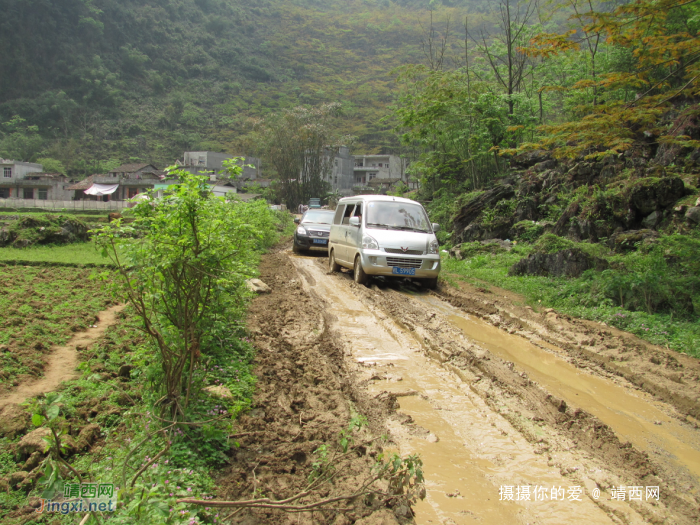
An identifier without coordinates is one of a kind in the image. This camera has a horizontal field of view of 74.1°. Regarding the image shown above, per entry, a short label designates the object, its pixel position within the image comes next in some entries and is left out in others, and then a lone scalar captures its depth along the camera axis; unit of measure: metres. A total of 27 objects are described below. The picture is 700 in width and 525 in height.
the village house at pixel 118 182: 51.19
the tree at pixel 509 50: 18.09
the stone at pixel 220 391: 3.95
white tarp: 50.17
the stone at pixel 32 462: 3.42
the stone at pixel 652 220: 10.23
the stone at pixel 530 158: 16.52
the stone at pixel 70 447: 3.53
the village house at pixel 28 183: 49.96
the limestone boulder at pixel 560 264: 9.02
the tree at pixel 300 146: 51.78
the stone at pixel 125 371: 4.94
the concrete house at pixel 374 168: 70.81
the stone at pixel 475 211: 15.68
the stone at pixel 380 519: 2.64
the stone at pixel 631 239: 9.51
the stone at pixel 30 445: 3.56
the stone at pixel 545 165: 15.84
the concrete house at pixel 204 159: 61.38
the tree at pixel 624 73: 6.89
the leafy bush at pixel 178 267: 3.46
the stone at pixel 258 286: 8.80
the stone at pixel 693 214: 9.24
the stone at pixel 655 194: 10.27
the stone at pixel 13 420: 3.88
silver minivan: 9.32
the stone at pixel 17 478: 3.25
